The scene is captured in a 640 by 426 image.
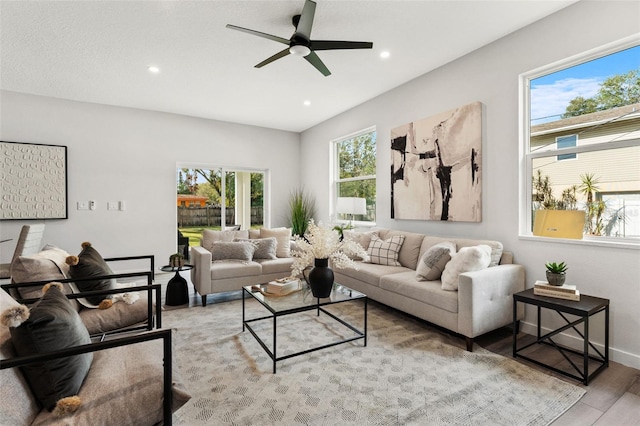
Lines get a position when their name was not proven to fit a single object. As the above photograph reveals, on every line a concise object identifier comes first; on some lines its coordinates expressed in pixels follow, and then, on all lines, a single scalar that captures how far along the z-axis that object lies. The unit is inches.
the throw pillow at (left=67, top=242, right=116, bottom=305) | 87.3
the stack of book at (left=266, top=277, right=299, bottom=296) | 104.3
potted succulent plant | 91.5
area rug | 68.2
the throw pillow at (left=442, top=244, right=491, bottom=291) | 101.9
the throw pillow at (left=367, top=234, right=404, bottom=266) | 145.2
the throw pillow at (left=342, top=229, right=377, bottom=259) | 161.7
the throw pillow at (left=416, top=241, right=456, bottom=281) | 116.0
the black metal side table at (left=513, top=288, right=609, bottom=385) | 80.2
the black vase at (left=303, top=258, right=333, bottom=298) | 100.8
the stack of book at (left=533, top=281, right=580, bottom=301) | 88.3
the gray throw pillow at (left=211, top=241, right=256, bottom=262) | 157.8
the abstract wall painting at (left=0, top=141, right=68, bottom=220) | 169.5
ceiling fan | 92.4
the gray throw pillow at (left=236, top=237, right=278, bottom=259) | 169.0
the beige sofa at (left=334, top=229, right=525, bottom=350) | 96.9
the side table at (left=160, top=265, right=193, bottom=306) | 143.7
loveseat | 145.9
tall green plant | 242.2
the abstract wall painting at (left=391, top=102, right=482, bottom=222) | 130.2
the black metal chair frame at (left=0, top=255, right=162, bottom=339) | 72.4
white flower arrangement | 102.1
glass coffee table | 90.3
